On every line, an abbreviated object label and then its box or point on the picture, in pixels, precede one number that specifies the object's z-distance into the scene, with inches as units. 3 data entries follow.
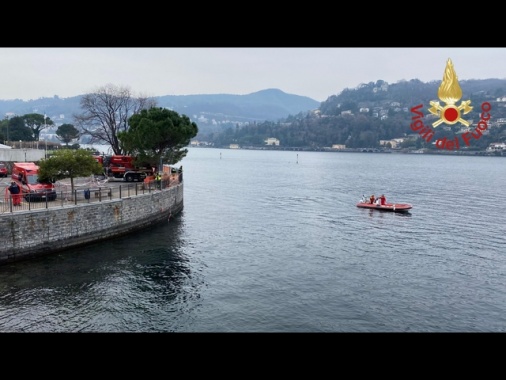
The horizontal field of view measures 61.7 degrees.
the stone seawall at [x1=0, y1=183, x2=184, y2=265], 958.1
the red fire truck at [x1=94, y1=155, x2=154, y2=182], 1791.3
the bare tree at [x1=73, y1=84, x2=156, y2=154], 2504.9
